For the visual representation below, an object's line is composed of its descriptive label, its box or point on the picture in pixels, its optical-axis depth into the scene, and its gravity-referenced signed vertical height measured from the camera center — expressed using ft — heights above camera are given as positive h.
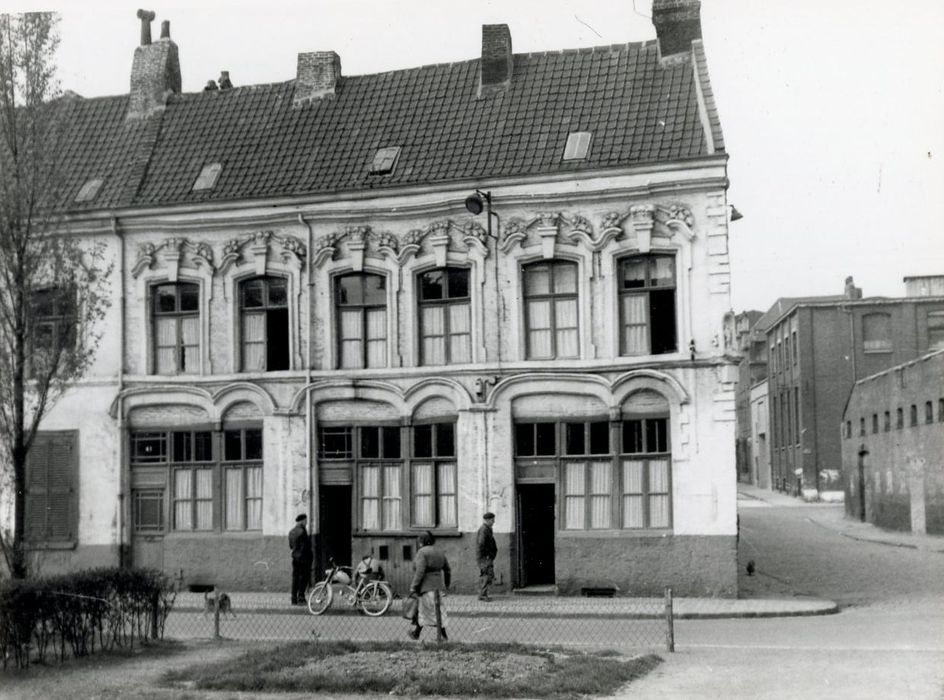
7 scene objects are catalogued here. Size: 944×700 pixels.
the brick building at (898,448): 115.75 -1.92
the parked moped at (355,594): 66.54 -8.93
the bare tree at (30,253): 50.98 +8.62
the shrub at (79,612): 43.80 -6.67
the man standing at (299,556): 70.49 -7.04
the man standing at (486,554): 70.33 -7.10
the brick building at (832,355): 185.68 +12.91
